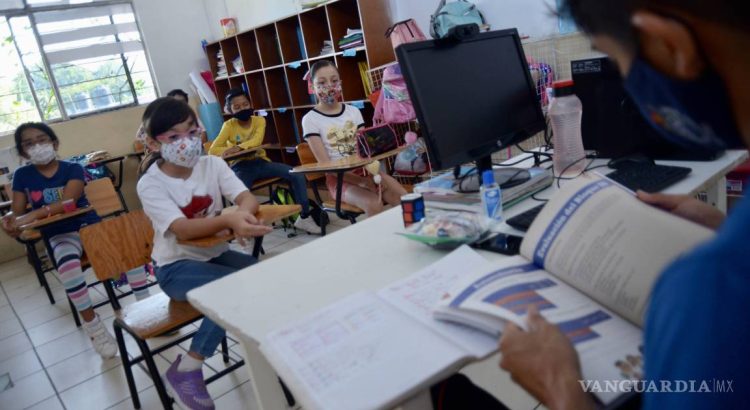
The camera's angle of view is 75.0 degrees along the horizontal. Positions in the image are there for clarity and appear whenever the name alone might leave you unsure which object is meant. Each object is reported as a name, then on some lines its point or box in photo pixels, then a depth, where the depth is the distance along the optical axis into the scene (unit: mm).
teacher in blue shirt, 376
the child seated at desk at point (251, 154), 3934
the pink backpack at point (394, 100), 3211
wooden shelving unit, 3805
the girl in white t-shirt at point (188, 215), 1716
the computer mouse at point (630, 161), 1448
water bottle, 1508
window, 5094
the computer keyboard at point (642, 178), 1140
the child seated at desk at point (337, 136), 2826
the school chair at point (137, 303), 1688
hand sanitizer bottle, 1186
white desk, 904
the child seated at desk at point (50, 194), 2697
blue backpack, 2928
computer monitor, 1203
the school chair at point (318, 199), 2811
